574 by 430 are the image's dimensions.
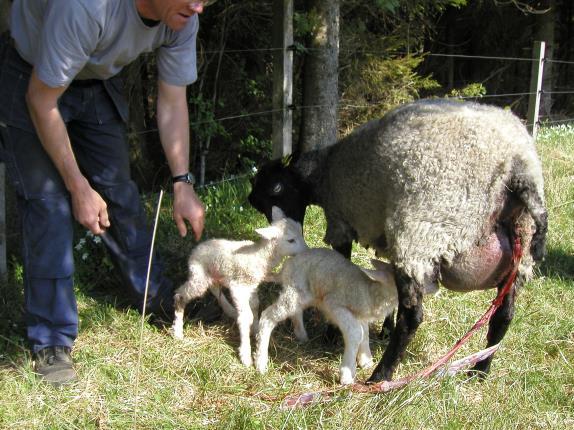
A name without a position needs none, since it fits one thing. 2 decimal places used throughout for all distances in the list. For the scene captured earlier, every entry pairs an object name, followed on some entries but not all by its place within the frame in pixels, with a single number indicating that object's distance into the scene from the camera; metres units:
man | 2.76
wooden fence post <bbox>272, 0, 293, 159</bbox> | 5.89
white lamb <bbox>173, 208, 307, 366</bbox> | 3.67
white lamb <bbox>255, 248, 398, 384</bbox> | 3.33
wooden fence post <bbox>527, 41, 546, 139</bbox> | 8.80
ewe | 2.97
